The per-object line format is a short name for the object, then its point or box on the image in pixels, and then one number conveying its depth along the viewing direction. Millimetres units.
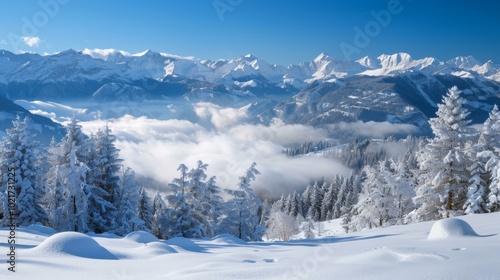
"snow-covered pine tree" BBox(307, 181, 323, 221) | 88688
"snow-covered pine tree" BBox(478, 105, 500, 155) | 22969
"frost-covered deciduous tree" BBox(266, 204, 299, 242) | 57422
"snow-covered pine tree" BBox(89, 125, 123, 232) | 28766
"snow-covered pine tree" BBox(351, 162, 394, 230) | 34000
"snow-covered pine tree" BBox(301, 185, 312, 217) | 94000
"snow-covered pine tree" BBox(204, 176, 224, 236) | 32938
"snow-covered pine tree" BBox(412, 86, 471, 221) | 22859
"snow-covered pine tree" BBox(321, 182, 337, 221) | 88312
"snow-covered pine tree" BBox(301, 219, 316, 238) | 54906
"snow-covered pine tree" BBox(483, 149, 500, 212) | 19922
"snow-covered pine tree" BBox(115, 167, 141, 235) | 29016
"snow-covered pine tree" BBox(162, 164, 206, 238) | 29266
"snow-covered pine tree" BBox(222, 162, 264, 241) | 32906
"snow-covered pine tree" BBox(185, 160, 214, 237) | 31203
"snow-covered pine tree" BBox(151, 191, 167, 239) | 29967
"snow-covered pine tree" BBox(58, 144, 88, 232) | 24936
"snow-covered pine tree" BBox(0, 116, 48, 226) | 25719
